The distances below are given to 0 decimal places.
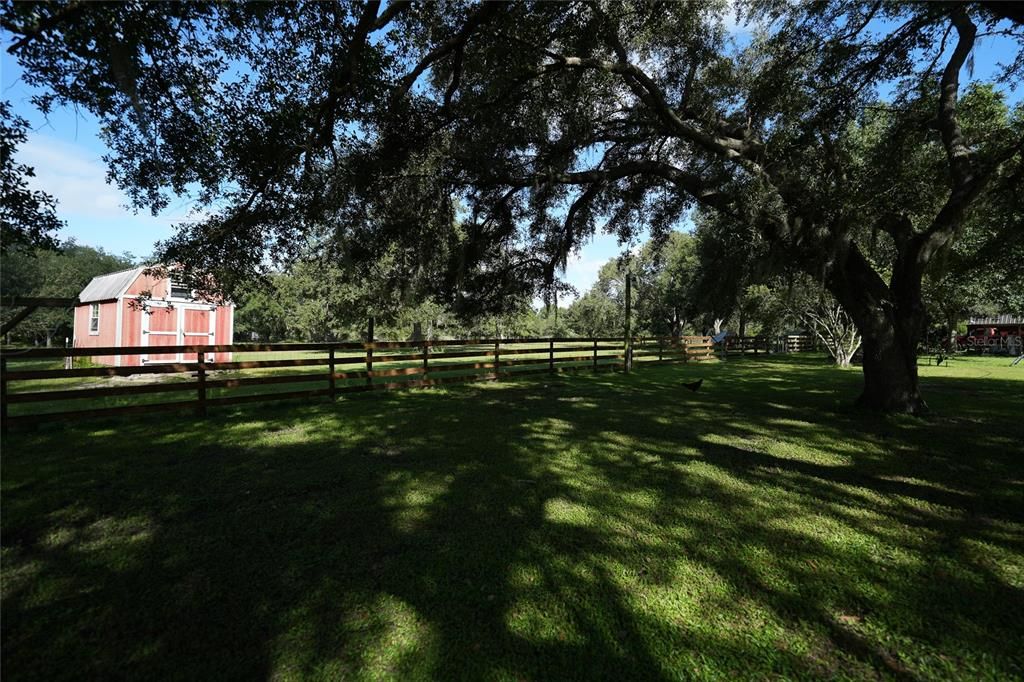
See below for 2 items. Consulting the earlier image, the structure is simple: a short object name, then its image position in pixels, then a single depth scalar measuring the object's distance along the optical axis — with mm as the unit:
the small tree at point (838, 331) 18609
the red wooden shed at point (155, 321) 16516
